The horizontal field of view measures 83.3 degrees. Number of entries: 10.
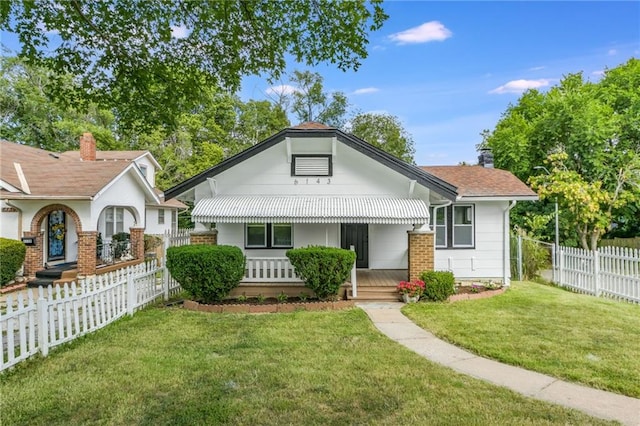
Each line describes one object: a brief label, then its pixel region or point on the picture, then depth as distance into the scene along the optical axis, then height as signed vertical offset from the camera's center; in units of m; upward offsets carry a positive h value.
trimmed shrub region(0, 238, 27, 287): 12.95 -1.31
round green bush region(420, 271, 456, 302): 10.85 -2.00
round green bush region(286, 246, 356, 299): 10.23 -1.31
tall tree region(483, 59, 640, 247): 20.28 +4.66
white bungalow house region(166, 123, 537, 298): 11.77 +0.52
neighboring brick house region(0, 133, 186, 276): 14.62 +0.92
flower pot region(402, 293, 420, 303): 10.86 -2.36
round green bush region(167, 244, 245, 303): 10.02 -1.35
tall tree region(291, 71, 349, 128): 40.41 +13.38
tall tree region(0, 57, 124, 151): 30.67 +9.29
